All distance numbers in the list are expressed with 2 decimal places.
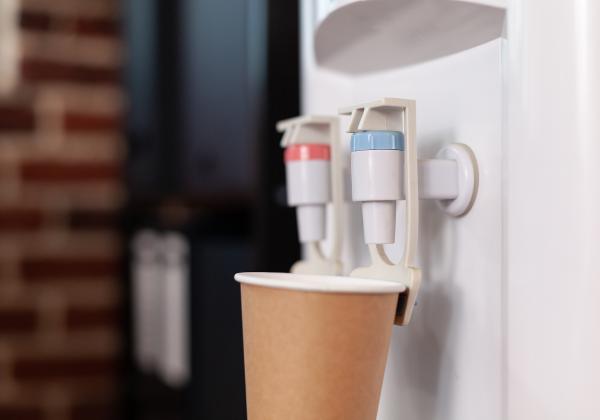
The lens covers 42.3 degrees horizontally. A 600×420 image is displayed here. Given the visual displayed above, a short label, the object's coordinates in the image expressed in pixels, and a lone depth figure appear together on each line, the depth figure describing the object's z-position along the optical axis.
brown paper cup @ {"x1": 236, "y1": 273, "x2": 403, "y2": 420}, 0.46
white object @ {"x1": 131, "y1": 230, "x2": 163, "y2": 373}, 1.60
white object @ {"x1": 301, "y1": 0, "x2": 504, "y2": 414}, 0.53
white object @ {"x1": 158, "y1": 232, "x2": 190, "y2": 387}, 1.39
